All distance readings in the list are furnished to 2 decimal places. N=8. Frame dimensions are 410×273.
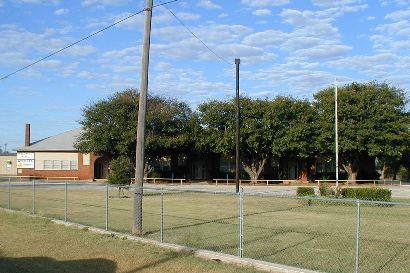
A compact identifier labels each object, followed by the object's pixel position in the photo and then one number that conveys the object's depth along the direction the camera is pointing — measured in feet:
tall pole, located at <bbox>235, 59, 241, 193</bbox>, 112.06
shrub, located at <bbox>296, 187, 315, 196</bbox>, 93.60
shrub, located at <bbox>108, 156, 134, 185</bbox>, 112.57
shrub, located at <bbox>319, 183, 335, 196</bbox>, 94.01
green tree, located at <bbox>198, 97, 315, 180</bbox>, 180.45
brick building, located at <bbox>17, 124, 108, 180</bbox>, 222.07
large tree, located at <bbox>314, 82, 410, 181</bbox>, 177.68
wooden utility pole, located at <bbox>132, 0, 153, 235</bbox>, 48.39
